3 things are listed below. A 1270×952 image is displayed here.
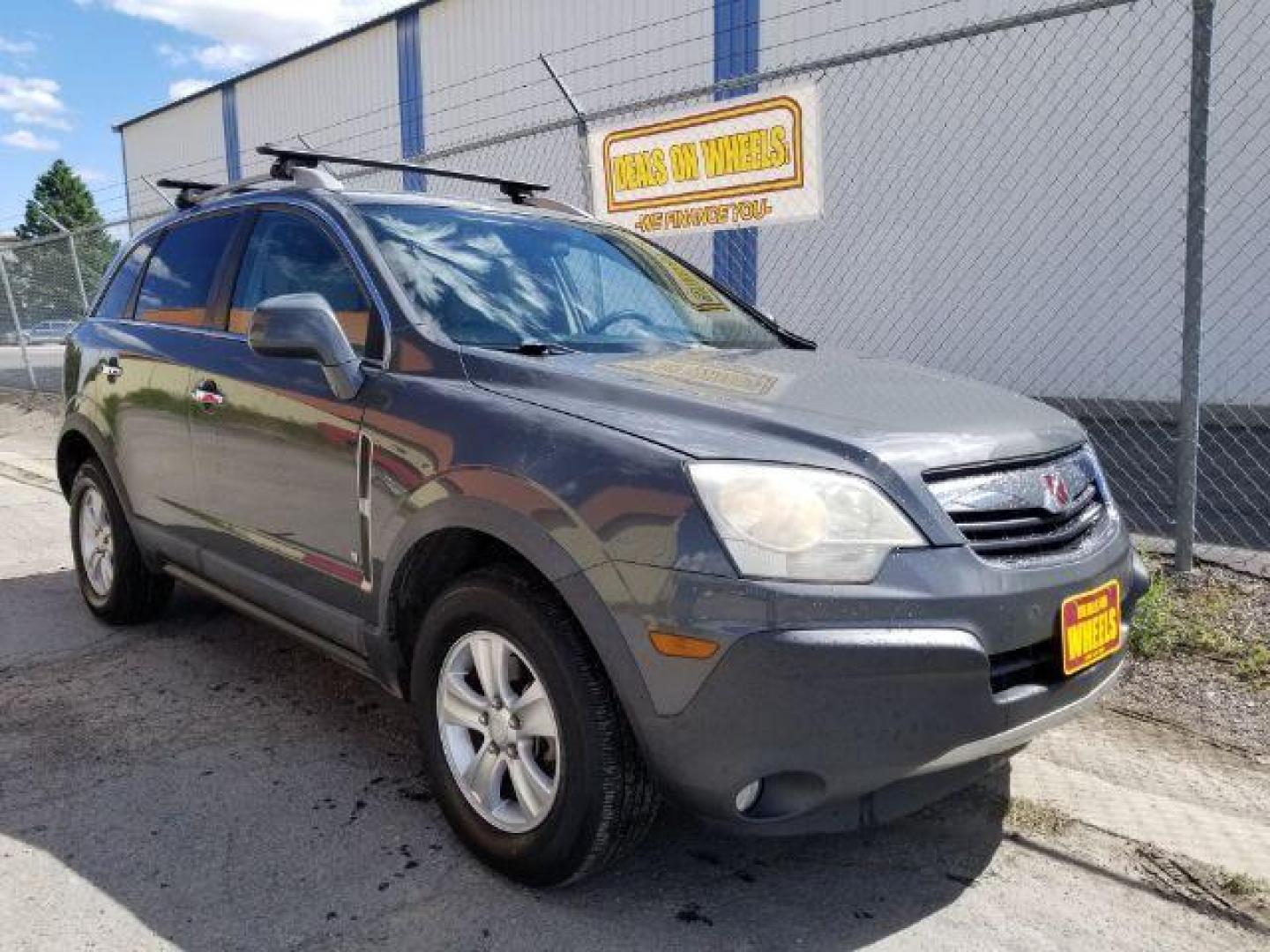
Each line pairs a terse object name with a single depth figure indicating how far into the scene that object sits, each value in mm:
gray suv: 2051
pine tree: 58875
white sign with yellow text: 6172
